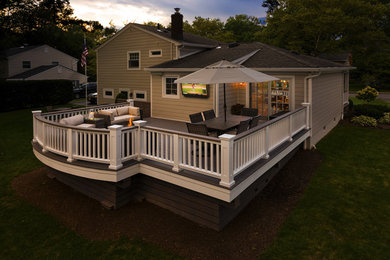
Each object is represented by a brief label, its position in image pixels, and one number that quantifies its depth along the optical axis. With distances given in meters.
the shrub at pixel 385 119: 15.24
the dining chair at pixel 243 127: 6.68
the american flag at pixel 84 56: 13.21
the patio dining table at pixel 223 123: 7.16
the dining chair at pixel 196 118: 8.33
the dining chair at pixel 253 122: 7.73
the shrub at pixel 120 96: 18.45
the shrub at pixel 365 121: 14.76
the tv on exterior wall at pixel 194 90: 12.20
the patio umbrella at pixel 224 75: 6.73
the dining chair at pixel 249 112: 10.08
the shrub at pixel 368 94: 18.50
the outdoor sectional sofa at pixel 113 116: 8.55
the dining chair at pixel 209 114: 9.12
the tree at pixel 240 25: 54.81
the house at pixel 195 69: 10.68
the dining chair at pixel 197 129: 6.27
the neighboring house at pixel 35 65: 31.97
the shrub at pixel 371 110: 15.78
